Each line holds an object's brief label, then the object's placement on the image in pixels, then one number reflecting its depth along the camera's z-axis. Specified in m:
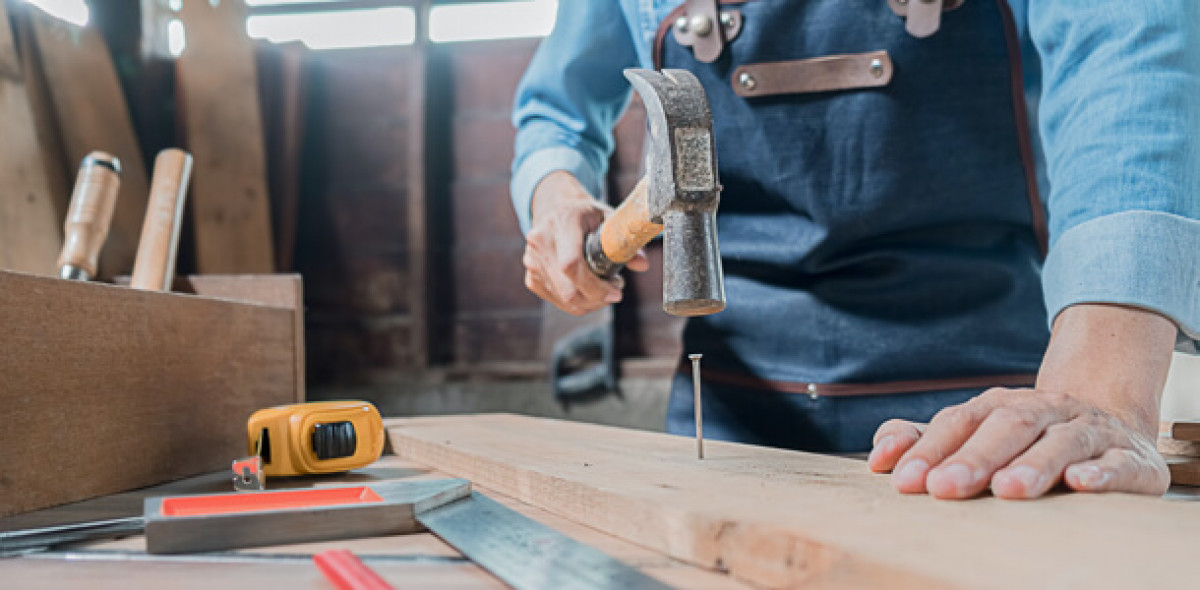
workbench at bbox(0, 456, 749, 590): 0.55
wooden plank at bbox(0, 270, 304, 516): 0.79
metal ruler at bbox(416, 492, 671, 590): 0.51
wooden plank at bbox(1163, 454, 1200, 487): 0.78
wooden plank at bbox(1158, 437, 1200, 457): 0.85
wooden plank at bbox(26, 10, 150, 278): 2.77
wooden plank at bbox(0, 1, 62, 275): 2.27
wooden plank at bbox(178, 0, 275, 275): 3.47
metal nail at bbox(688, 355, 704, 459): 0.85
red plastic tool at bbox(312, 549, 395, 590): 0.50
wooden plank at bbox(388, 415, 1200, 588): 0.45
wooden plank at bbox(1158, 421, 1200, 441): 0.84
